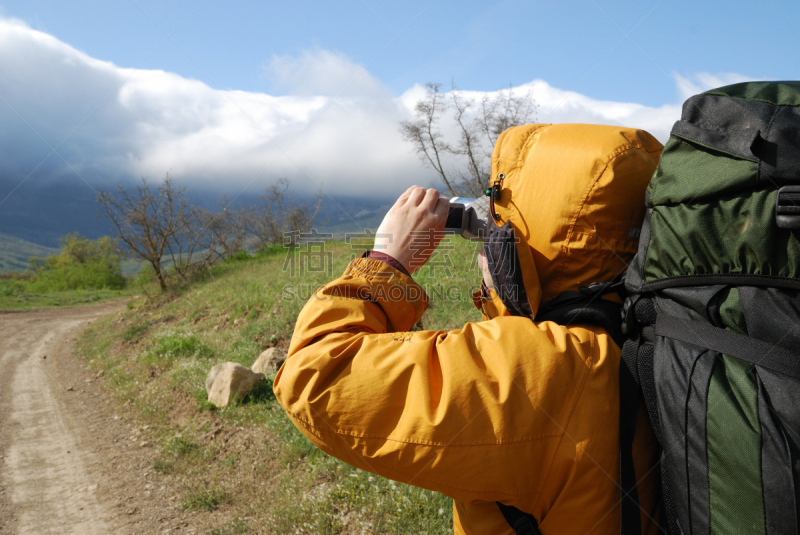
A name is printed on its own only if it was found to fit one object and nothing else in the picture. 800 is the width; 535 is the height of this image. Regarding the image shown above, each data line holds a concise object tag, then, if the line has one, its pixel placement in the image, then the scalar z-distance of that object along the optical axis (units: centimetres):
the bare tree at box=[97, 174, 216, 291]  1720
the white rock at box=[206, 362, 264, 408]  632
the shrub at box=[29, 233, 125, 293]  3534
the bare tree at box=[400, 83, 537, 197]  1399
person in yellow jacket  106
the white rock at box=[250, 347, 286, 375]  704
